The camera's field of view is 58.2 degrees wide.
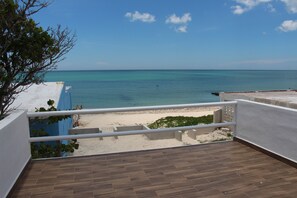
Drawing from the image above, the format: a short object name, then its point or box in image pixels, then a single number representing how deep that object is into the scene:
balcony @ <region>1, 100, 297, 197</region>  2.77
